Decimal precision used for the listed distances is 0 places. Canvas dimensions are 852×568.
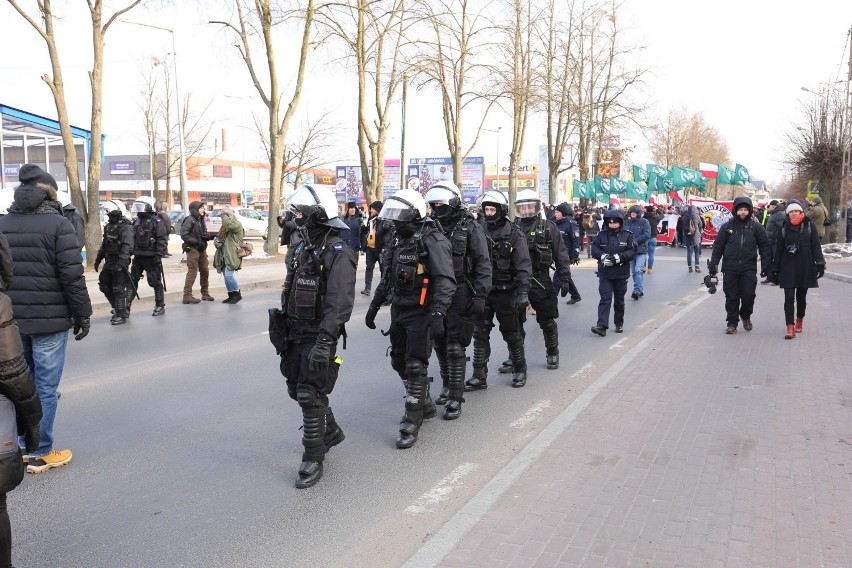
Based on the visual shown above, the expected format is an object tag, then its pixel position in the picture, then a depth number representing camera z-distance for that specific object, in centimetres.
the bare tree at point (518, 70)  2920
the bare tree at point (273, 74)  2234
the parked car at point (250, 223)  3922
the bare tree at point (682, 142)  6419
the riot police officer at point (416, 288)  552
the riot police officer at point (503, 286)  705
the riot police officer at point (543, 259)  827
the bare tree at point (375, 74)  2481
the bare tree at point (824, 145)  3188
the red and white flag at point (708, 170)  3980
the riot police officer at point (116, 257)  1095
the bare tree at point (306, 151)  4725
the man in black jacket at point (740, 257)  1038
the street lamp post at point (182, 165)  2933
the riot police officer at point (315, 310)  466
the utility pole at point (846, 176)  2805
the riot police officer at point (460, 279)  617
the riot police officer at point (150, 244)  1216
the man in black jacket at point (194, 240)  1359
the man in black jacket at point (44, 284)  497
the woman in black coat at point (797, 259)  1024
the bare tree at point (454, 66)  2514
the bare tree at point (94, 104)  1792
